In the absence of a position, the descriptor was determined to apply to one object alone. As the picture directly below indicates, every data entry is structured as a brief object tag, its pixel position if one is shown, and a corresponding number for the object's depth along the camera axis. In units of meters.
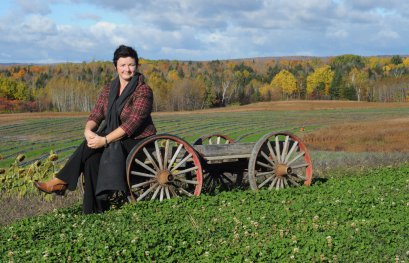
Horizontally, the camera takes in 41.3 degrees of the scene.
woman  7.38
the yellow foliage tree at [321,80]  132.50
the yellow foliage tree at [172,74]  148.10
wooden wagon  7.68
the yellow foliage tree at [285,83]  132.00
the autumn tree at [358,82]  123.62
